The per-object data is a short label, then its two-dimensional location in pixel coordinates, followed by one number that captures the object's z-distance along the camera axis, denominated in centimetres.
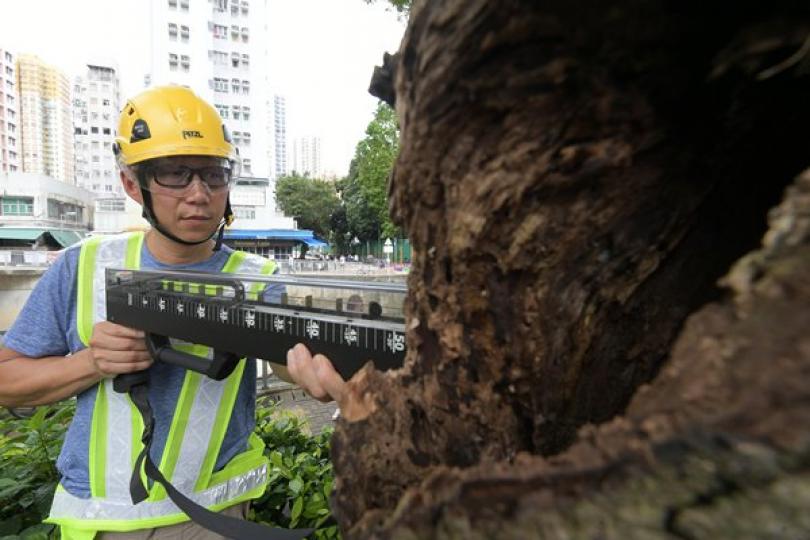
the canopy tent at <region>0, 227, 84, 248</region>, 3609
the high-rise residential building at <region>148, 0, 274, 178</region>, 3375
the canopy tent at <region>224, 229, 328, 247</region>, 3344
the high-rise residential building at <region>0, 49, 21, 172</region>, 5730
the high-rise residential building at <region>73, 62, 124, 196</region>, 5559
